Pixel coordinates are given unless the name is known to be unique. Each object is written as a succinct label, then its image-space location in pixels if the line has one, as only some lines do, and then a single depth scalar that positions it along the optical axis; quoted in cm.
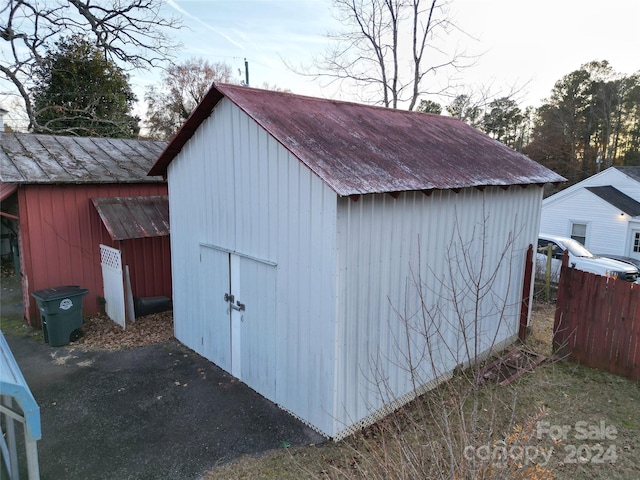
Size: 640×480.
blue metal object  304
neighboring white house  1745
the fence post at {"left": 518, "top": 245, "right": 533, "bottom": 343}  814
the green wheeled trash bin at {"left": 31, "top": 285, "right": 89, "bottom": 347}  752
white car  1165
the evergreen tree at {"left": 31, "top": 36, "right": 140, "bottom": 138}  1716
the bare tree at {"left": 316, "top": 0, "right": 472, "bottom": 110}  1858
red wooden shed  823
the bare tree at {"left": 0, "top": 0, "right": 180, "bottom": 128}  1733
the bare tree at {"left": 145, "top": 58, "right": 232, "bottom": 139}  3056
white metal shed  481
